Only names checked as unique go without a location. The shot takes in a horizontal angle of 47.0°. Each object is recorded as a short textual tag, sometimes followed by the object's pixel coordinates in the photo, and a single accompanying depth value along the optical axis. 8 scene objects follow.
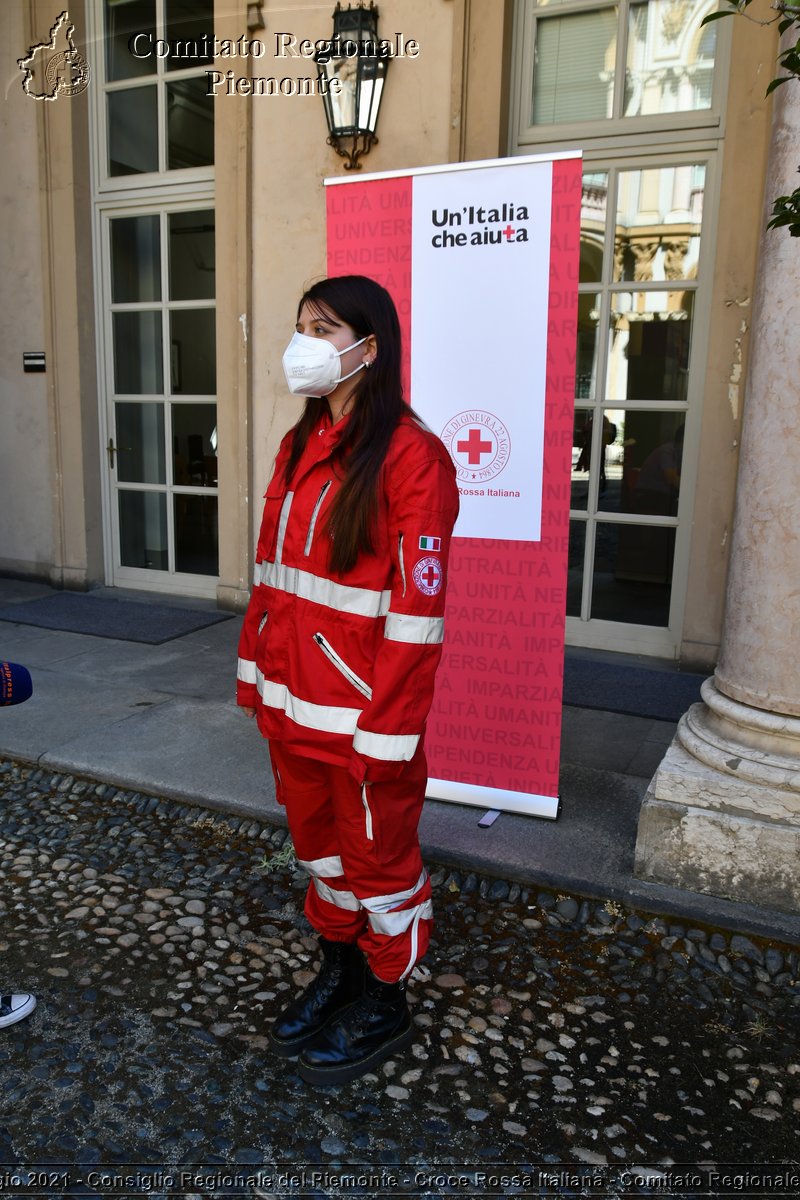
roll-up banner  2.94
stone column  2.71
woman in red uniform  1.95
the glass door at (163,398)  6.66
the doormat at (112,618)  5.96
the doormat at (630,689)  4.51
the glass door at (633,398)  5.07
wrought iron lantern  5.25
